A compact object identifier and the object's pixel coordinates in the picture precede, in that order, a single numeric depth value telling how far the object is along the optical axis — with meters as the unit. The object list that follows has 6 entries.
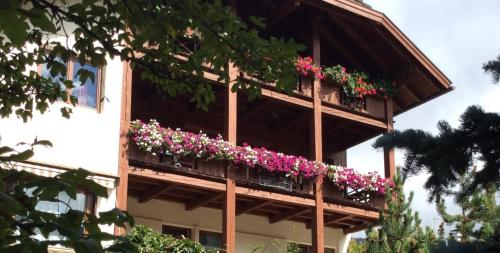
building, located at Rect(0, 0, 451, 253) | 16.16
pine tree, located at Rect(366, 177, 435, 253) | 15.62
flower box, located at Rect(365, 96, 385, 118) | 21.08
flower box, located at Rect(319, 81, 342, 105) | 20.09
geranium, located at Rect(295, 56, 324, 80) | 19.14
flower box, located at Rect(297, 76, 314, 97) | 19.69
